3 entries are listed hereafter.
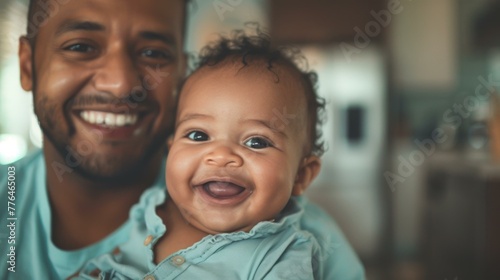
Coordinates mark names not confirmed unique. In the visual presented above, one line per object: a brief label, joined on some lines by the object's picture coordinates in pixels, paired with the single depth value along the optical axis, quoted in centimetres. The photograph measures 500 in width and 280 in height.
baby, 61
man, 65
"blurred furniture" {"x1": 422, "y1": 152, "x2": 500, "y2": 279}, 142
